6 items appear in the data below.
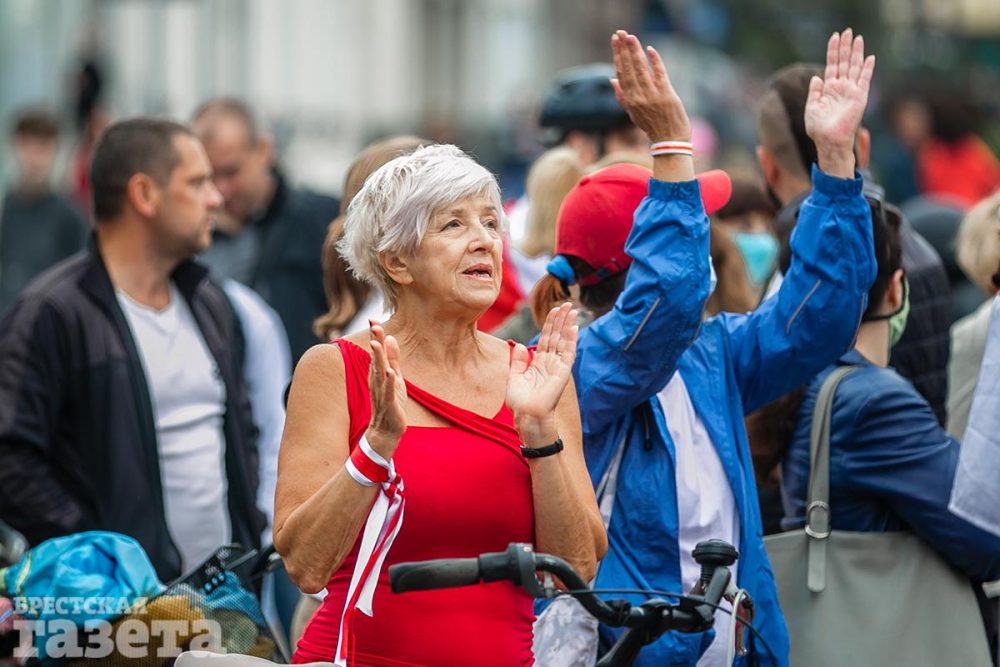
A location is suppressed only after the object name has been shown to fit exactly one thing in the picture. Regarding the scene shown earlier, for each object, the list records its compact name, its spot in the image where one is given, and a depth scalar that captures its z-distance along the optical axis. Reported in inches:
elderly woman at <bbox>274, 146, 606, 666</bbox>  284.3
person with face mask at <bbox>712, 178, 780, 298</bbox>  583.9
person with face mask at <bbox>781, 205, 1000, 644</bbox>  353.6
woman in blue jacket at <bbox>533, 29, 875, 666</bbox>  321.8
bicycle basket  350.7
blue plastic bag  352.4
